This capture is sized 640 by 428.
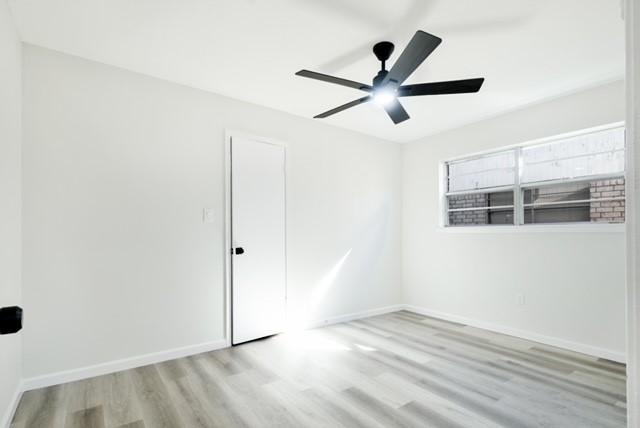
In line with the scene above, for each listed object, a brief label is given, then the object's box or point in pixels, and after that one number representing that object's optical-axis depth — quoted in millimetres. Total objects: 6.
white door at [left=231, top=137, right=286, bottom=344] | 3477
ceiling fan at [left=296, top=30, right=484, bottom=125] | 1988
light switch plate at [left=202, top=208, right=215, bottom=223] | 3277
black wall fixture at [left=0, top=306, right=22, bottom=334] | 1062
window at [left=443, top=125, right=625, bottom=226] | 3244
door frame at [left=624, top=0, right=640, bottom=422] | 444
